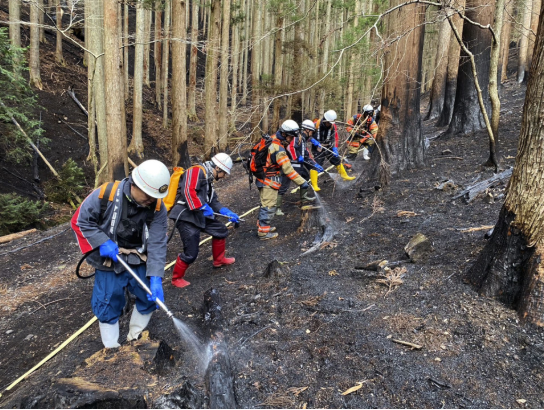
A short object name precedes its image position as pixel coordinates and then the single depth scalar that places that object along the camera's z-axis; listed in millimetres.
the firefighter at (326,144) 9234
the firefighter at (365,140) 9146
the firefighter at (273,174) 6789
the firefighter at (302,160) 8164
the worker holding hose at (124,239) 3297
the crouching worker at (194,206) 5211
